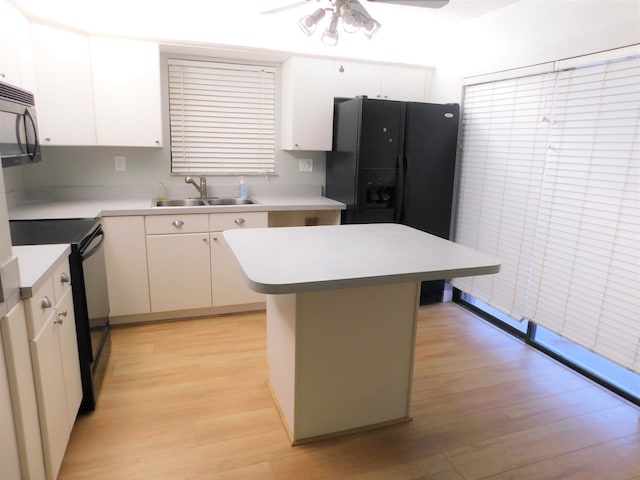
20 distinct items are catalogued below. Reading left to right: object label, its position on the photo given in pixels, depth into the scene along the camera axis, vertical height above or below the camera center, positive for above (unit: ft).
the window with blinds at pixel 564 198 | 7.50 -0.79
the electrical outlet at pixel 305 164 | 12.65 -0.34
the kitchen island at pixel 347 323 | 5.58 -2.48
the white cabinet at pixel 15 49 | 7.34 +1.76
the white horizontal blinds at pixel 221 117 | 11.33 +0.91
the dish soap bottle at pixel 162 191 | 11.38 -1.11
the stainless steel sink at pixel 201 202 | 11.39 -1.40
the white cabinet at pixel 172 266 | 9.70 -2.74
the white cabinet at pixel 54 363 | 4.91 -2.77
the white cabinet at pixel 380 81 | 11.50 +2.05
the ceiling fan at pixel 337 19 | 5.60 +1.82
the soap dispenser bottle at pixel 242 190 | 12.02 -1.08
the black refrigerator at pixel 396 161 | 10.64 -0.13
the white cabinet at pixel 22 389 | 4.31 -2.58
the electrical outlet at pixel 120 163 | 11.03 -0.39
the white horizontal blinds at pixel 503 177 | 9.44 -0.46
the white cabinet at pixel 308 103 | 11.10 +1.34
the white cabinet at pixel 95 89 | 9.09 +1.29
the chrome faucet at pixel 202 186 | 11.49 -0.96
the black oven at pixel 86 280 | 6.54 -2.21
